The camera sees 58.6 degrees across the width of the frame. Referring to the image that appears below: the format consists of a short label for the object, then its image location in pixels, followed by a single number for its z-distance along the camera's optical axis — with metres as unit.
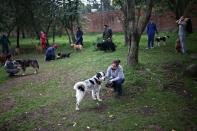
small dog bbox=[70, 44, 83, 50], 14.94
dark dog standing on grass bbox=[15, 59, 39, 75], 9.90
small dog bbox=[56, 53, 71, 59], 13.17
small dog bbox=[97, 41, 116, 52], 13.12
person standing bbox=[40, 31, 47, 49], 15.66
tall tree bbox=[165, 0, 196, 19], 17.71
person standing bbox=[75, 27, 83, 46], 15.44
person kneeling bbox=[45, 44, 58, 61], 12.82
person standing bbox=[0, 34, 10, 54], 14.99
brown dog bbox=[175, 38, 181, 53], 11.30
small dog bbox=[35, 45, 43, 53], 16.36
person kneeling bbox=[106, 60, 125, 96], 6.42
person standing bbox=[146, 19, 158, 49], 12.75
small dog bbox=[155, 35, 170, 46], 13.47
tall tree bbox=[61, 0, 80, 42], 17.01
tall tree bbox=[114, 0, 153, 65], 8.47
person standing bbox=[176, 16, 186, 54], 10.55
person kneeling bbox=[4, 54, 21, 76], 9.80
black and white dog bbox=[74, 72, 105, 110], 5.93
